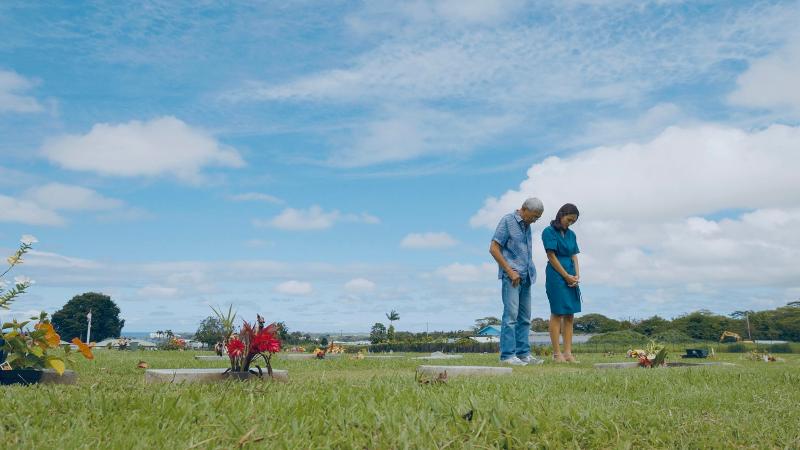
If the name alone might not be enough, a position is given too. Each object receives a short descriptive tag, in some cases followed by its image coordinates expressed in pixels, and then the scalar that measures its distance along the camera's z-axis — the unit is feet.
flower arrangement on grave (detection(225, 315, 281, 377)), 15.19
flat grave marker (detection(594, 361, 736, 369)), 26.45
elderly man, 27.66
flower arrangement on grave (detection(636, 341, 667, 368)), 28.09
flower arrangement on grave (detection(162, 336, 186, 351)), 62.05
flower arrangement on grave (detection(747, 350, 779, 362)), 36.99
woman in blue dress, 28.50
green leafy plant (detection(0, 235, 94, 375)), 15.46
